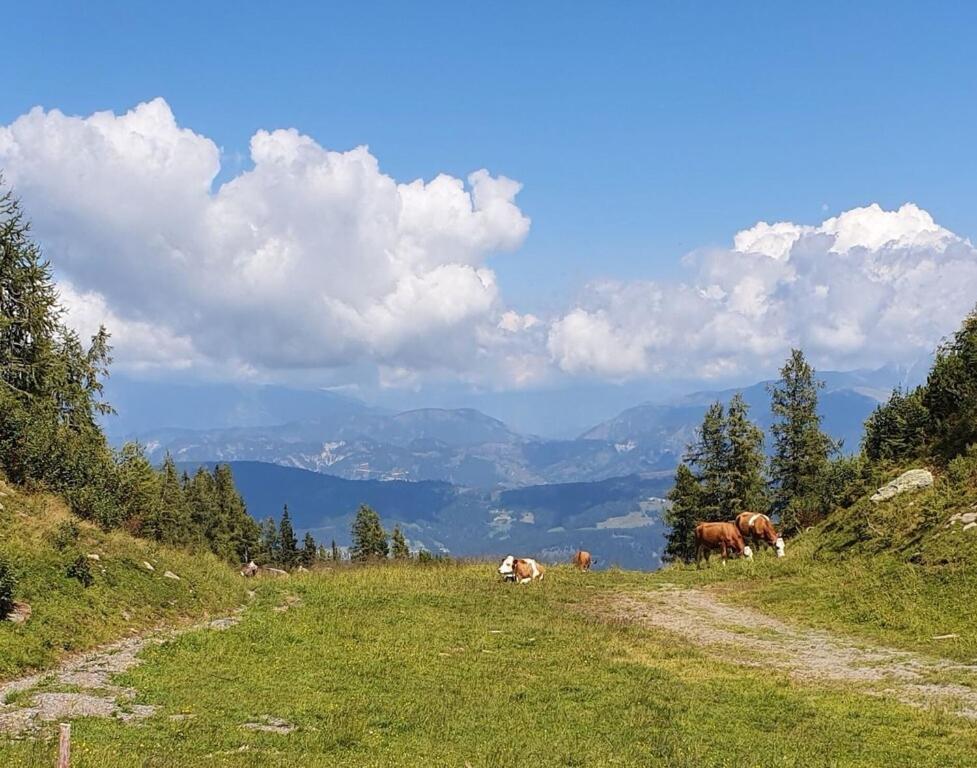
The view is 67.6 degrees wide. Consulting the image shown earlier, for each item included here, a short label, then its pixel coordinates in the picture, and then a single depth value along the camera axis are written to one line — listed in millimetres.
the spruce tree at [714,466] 66562
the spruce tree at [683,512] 67062
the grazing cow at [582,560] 45281
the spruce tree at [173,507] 91062
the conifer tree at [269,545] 120981
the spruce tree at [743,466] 64562
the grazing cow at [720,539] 41250
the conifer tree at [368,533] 119938
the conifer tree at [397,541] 114000
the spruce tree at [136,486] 47384
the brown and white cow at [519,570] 36875
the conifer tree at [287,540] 133250
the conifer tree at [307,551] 125369
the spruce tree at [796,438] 62781
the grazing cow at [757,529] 41000
